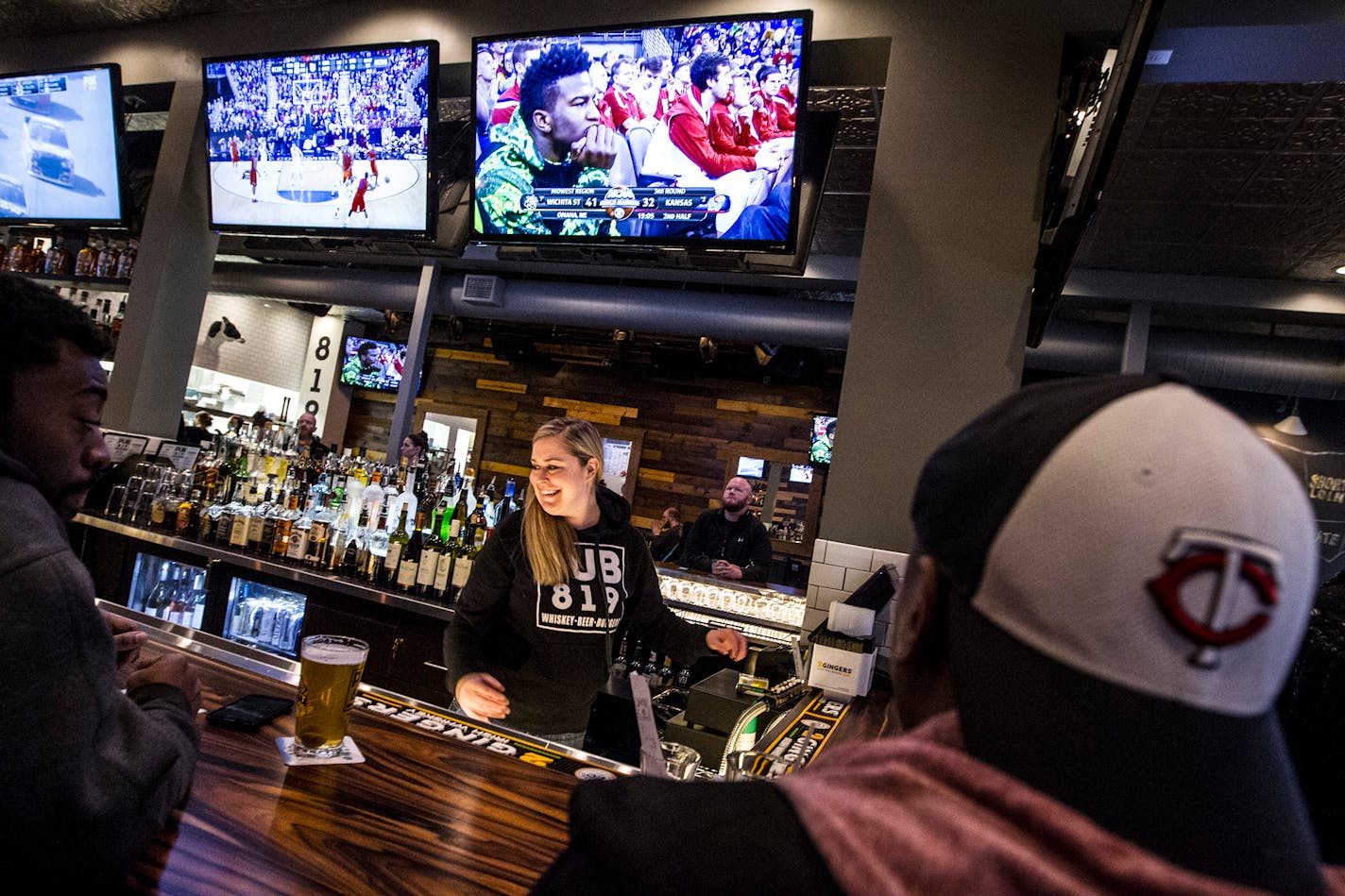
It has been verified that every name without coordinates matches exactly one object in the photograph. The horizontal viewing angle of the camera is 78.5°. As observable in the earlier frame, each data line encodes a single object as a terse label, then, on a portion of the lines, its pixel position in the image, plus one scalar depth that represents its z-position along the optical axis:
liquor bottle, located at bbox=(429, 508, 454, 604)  3.51
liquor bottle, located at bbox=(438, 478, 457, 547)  4.05
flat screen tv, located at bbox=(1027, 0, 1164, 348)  1.91
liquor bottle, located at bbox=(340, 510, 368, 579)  3.80
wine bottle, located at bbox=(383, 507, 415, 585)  3.64
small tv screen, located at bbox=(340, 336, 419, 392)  10.34
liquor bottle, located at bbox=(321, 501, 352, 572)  3.81
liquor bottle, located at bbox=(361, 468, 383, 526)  3.94
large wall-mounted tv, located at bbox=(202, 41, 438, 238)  3.79
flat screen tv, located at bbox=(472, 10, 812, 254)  3.18
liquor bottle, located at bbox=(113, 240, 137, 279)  5.46
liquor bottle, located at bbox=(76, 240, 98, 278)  5.56
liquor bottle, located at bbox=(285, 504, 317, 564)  3.89
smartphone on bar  1.28
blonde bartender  2.38
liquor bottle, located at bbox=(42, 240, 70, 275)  5.66
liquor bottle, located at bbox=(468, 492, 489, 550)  3.94
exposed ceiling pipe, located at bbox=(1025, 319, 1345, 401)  5.92
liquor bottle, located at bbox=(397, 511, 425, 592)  3.61
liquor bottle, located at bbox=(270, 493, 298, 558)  3.99
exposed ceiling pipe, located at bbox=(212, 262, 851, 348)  6.43
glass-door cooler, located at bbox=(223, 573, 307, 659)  3.93
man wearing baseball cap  0.43
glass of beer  1.20
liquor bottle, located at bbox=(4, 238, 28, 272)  5.80
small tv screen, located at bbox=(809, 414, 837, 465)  8.65
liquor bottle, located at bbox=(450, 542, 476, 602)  3.50
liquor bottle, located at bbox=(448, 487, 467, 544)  4.09
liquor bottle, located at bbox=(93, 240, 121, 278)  5.52
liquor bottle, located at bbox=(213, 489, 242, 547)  4.11
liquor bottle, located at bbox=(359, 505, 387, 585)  3.69
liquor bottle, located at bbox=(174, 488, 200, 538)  4.21
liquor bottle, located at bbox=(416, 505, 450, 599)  3.51
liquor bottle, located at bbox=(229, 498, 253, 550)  4.02
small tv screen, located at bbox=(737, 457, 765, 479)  9.12
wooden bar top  0.91
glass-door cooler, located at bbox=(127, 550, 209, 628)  4.16
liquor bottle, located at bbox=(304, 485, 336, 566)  3.84
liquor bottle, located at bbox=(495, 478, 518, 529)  4.55
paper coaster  1.19
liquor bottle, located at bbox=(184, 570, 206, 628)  4.12
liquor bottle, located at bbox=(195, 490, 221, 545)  4.13
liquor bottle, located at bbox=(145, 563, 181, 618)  4.27
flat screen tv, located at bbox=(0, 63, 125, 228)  4.53
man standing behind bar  5.91
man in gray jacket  0.81
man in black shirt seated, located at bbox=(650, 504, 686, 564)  6.38
